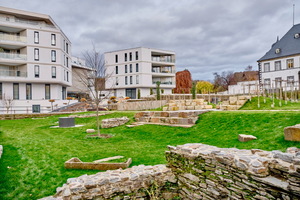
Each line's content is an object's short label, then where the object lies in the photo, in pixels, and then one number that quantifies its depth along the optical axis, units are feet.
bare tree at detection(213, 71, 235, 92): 245.53
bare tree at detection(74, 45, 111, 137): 51.38
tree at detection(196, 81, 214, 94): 199.52
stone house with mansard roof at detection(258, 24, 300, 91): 113.39
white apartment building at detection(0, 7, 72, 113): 110.52
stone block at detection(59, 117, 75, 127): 56.70
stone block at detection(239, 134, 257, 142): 28.02
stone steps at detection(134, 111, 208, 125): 45.52
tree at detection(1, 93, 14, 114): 104.51
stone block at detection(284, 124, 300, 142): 23.21
